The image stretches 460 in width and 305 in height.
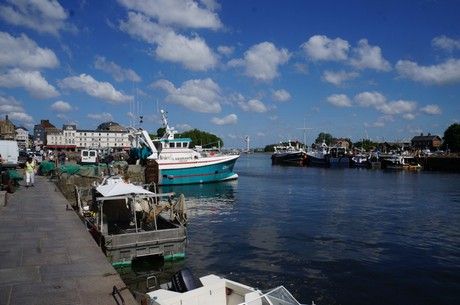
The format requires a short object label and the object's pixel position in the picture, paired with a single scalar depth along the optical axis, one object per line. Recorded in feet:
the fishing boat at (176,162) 150.51
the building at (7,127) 320.35
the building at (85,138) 552.41
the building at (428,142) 522.51
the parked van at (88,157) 176.55
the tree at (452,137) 440.04
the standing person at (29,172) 88.94
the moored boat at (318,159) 344.90
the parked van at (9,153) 124.90
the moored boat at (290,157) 365.61
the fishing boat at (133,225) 44.21
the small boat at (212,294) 25.12
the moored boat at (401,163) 298.76
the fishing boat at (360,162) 326.85
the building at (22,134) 550.28
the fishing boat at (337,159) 344.49
